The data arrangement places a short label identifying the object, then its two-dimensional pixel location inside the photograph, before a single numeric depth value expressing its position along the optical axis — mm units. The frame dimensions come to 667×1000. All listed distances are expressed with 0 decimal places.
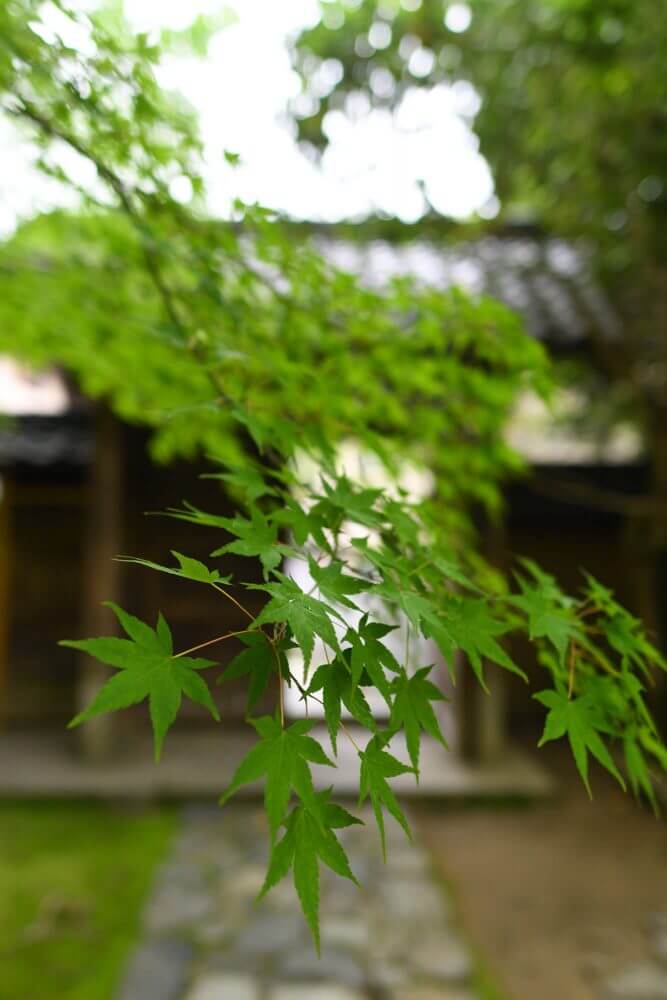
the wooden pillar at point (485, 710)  6926
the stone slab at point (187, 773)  6133
